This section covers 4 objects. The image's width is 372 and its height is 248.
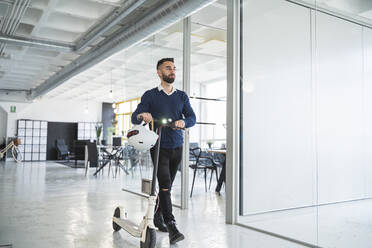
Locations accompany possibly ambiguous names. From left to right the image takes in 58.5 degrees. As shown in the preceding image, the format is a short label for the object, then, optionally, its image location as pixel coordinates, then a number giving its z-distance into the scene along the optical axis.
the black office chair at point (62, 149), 15.42
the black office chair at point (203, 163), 5.68
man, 3.02
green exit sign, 15.81
